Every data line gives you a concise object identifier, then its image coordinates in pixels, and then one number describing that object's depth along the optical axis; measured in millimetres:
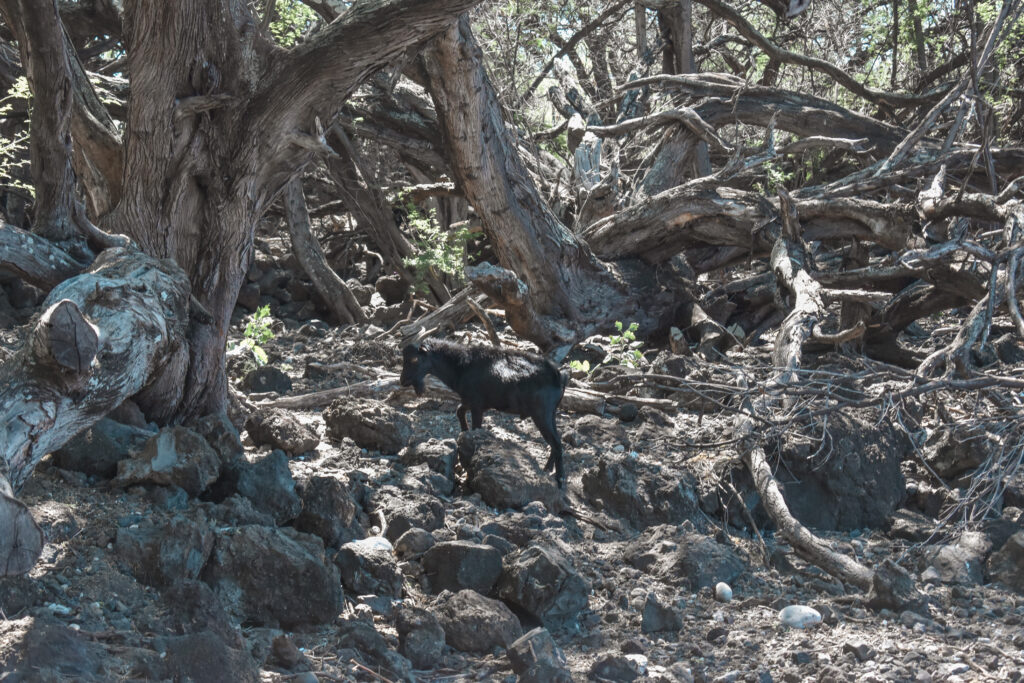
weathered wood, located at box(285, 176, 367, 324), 11078
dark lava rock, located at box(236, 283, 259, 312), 11852
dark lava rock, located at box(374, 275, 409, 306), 12039
